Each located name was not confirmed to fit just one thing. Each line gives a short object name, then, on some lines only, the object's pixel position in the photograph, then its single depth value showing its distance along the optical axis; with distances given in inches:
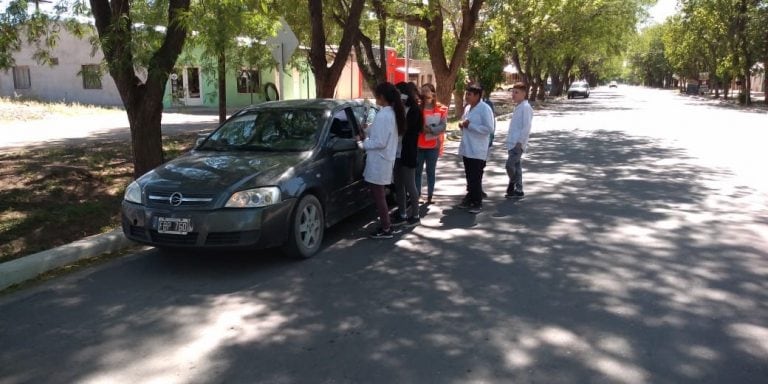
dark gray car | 211.3
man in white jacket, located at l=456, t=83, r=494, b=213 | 301.0
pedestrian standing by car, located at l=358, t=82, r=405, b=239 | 248.1
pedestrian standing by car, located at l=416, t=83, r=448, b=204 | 307.1
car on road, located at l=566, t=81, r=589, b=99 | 2111.2
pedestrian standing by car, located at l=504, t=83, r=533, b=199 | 326.0
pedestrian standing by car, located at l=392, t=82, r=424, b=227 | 274.7
